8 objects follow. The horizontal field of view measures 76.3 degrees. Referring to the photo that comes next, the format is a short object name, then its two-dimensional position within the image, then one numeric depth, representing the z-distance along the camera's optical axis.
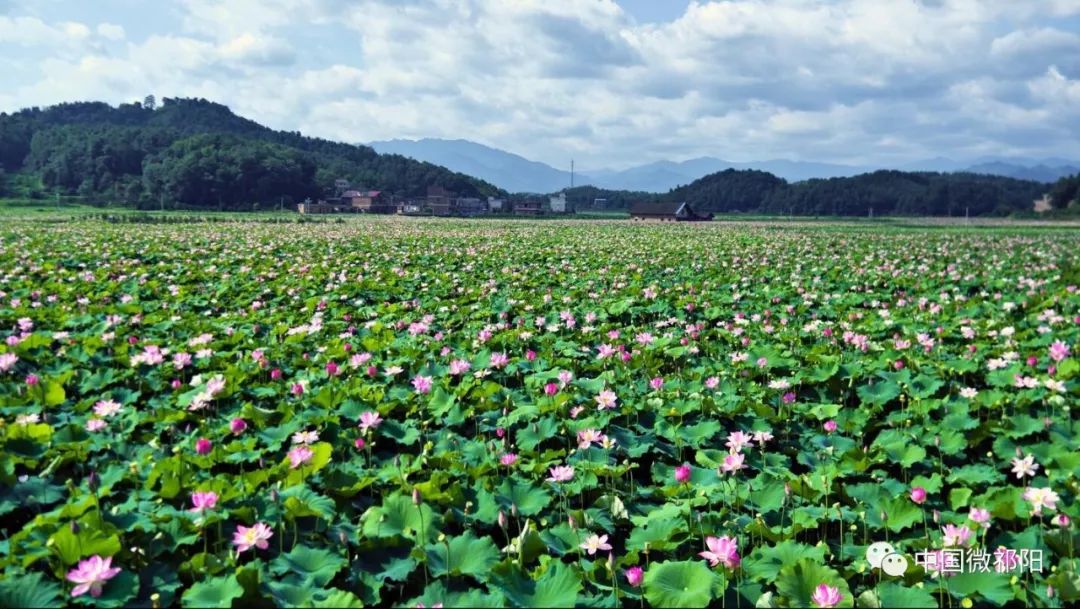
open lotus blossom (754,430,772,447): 3.19
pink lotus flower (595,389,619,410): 3.58
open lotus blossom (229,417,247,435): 3.17
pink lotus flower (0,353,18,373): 4.00
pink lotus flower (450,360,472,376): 4.32
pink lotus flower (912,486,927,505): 2.49
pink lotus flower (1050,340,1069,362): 4.38
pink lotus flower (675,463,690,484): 2.85
